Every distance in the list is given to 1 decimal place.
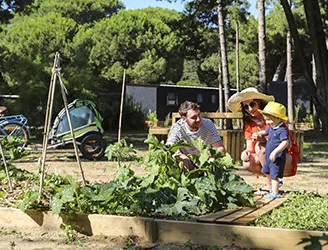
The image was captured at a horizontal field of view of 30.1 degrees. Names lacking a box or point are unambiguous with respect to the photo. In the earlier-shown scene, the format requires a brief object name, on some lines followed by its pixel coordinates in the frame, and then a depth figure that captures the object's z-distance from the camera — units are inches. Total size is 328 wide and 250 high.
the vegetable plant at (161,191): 197.5
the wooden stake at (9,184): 241.6
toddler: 226.2
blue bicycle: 514.6
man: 242.7
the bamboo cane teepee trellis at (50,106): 208.2
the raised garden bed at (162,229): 169.3
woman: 245.8
